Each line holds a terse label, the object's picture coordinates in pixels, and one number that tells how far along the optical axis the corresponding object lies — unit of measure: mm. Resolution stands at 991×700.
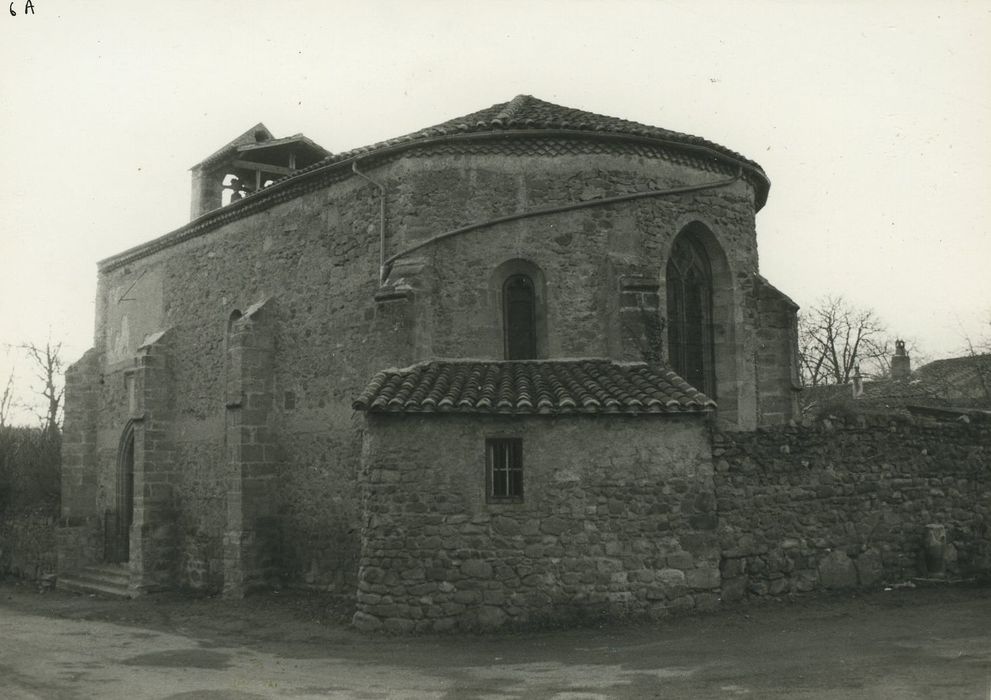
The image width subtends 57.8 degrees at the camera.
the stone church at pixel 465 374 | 12430
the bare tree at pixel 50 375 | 47875
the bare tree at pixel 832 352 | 46719
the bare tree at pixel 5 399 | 50759
